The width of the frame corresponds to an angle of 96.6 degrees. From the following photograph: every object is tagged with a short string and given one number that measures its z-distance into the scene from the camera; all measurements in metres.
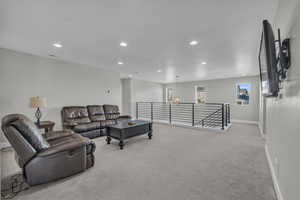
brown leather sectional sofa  3.79
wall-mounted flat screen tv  1.16
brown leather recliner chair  1.74
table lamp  3.31
